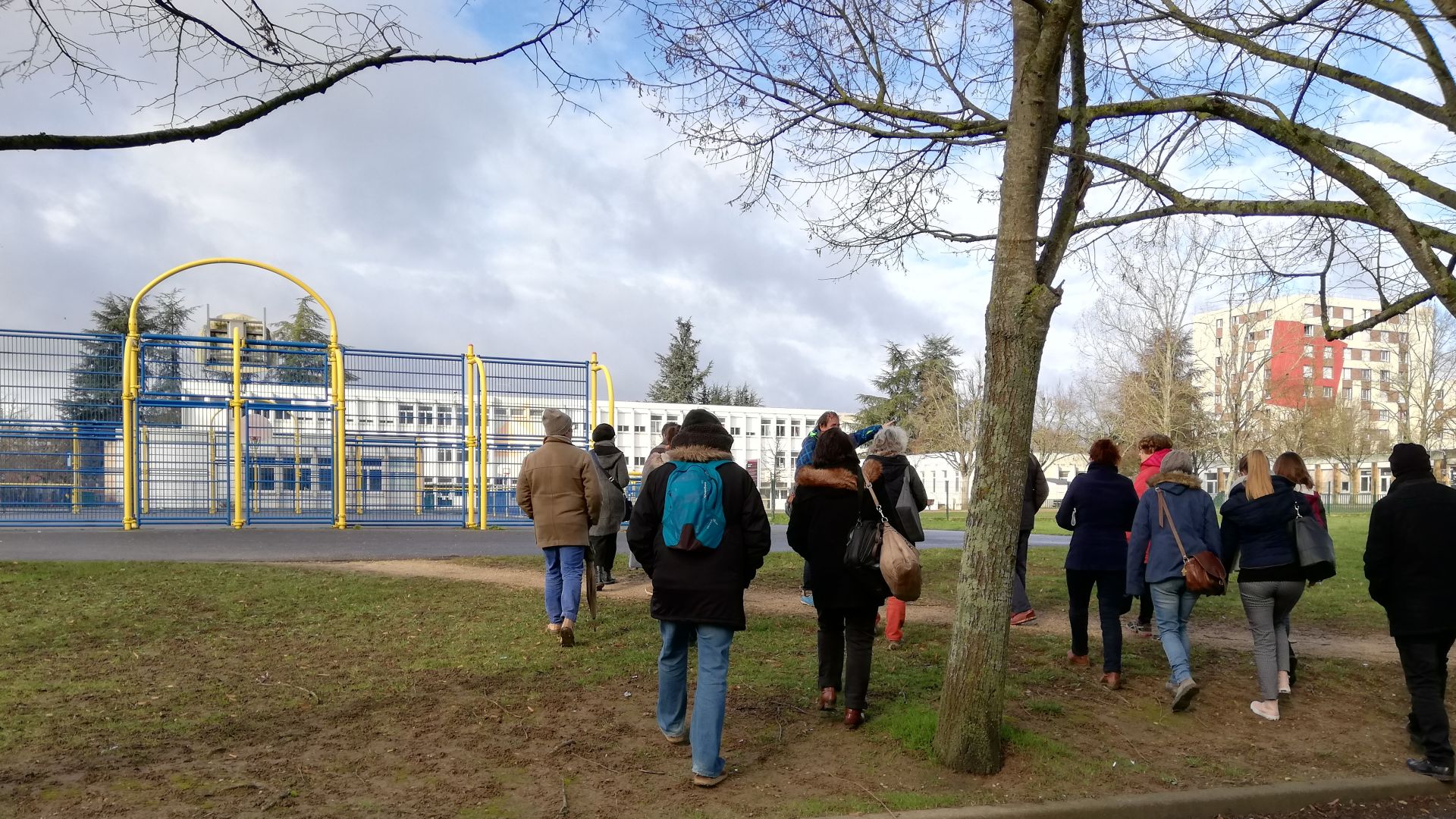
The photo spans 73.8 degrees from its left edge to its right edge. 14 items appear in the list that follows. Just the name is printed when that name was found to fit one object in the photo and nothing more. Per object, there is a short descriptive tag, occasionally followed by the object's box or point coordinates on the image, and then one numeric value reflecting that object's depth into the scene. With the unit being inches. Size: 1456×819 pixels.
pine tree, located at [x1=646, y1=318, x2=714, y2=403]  2935.5
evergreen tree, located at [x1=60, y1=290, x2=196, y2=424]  591.8
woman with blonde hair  264.8
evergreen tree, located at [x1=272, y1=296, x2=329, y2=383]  645.9
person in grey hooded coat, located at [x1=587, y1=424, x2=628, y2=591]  385.7
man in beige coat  307.3
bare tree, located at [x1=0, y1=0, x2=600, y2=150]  148.5
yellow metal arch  592.7
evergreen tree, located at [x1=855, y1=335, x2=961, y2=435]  2469.2
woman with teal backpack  199.5
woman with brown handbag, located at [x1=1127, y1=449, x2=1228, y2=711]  261.9
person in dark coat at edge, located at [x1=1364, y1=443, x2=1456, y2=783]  232.8
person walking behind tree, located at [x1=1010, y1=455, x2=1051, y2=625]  364.5
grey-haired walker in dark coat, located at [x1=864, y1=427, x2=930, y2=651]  307.1
